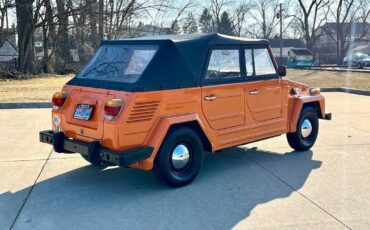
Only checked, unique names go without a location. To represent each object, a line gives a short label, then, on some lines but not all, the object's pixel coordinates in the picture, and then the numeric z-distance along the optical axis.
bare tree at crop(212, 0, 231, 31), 61.91
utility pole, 50.69
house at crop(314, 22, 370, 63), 55.03
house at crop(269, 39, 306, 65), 72.01
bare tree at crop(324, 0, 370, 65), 53.47
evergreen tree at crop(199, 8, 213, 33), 62.62
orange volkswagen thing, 4.60
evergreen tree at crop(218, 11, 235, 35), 64.43
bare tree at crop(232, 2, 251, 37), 64.31
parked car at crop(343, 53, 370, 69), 39.19
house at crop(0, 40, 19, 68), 26.47
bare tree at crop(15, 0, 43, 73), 24.93
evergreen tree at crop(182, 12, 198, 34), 44.84
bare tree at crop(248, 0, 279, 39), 66.88
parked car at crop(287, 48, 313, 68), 38.12
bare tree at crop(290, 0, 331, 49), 53.25
